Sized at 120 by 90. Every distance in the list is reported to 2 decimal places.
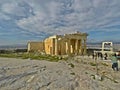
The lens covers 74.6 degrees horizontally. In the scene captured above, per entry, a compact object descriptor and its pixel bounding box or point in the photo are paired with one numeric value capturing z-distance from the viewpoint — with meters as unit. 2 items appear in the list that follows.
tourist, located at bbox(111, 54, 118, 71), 7.03
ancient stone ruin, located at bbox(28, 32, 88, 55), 18.88
